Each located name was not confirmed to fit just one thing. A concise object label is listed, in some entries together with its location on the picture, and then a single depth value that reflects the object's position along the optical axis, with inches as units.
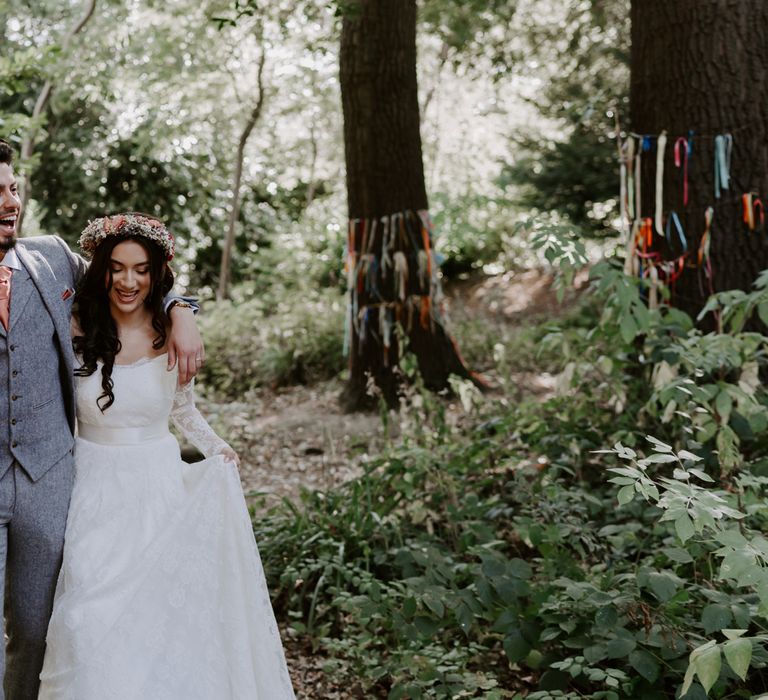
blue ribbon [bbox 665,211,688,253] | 184.4
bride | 92.0
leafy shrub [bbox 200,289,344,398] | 354.0
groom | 92.5
